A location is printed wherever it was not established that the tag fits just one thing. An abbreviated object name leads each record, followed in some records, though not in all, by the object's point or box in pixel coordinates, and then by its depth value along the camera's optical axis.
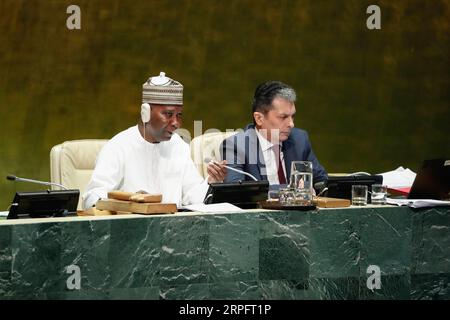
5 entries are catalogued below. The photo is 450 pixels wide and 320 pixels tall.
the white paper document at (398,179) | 9.30
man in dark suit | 9.46
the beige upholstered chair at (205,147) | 9.99
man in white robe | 8.79
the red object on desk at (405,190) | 9.09
